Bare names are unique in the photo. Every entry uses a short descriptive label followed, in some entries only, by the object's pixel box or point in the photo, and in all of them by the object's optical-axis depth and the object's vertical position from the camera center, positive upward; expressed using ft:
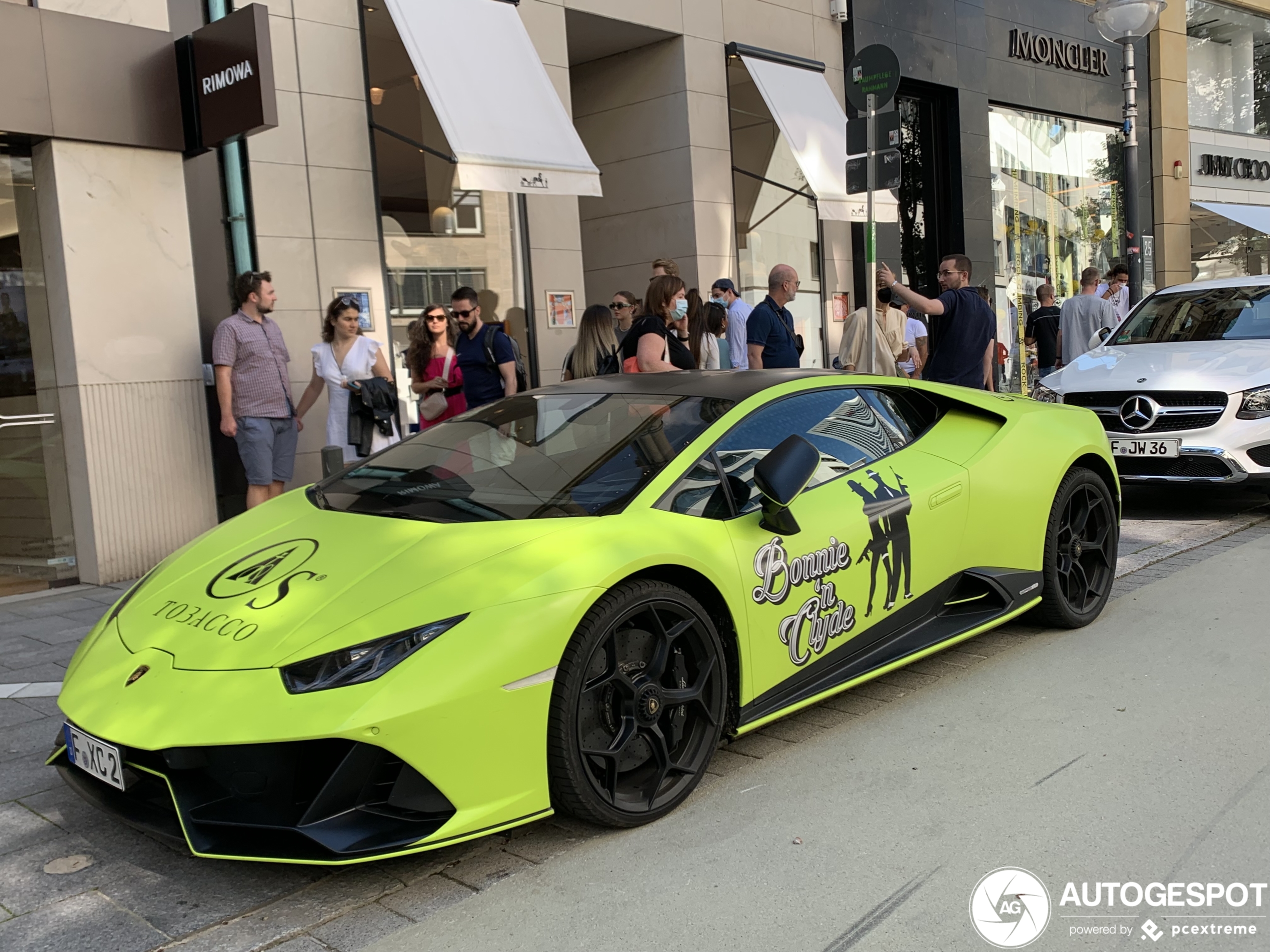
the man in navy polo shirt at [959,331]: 26.55 -0.07
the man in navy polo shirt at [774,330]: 26.22 +0.25
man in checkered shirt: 24.58 -0.25
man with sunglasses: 24.57 -0.02
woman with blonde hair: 22.84 +0.07
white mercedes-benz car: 23.84 -1.77
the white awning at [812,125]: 41.68 +8.12
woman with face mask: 21.22 +0.25
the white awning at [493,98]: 29.58 +7.20
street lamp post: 43.55 +11.23
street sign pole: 24.38 +2.18
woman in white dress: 25.44 +0.15
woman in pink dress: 25.55 +0.02
